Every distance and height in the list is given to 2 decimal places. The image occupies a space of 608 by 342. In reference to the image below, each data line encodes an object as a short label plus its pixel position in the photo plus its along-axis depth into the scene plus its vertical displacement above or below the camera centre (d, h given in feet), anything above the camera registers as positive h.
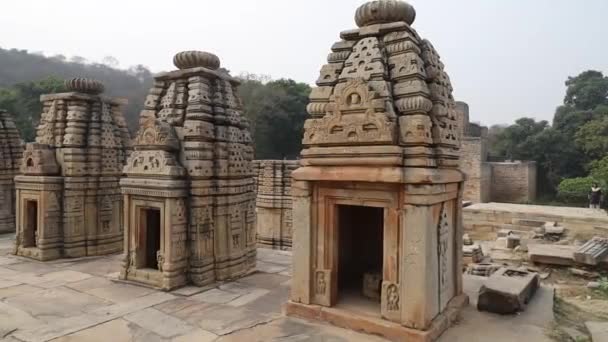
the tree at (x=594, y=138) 84.99 +7.16
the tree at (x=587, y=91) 122.72 +24.87
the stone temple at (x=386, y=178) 15.69 -0.32
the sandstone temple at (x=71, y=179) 31.55 -0.74
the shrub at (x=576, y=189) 76.41 -3.45
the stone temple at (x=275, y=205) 40.96 -3.55
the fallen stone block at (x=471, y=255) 38.19 -8.08
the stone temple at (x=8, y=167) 45.09 +0.29
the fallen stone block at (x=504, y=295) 18.42 -5.81
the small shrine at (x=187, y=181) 23.62 -0.68
